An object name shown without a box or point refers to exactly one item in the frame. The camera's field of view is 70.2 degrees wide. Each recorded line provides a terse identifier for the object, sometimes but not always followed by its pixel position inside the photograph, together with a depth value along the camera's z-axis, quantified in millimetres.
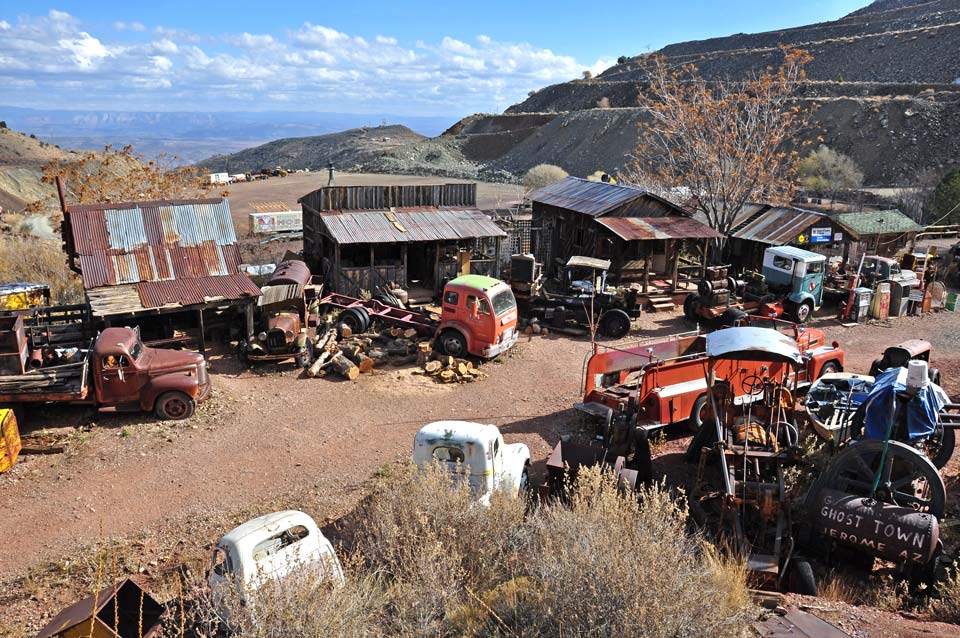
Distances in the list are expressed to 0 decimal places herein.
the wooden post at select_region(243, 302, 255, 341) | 17703
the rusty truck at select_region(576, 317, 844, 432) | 13008
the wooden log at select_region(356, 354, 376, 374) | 17188
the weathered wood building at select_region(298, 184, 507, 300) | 22281
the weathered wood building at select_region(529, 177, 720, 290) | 24578
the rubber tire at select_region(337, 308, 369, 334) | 19516
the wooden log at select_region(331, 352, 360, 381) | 16875
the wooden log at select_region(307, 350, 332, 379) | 16984
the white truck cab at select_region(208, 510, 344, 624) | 7160
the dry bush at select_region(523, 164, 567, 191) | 55656
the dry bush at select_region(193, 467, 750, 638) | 5910
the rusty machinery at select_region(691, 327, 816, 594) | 8797
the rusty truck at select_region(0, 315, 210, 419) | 13461
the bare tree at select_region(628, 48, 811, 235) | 26156
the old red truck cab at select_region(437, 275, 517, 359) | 17375
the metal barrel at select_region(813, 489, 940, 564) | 8250
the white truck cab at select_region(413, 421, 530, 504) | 9844
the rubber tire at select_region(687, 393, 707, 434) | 12595
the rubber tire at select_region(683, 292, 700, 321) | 22281
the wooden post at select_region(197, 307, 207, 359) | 17462
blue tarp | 9883
